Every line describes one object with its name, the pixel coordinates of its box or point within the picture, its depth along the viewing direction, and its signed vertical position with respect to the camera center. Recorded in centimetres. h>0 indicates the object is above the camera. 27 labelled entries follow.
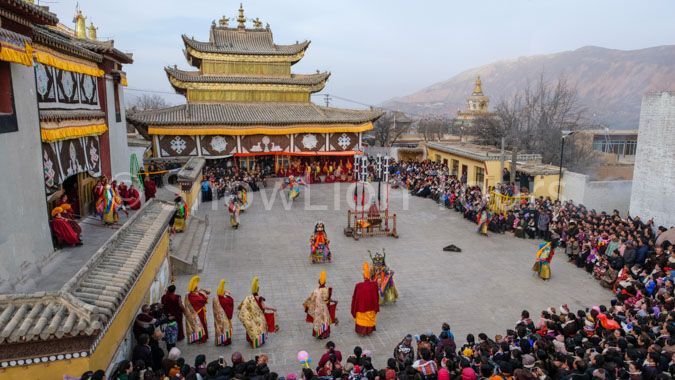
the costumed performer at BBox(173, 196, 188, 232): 1630 -339
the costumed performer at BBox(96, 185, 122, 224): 1163 -212
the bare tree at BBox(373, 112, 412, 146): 5241 -62
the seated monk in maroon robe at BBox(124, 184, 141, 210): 1374 -231
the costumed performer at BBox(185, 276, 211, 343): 922 -394
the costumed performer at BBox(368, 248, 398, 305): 1159 -398
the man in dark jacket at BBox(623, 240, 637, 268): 1274 -366
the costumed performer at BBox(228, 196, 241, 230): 1936 -374
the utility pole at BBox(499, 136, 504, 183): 2432 -264
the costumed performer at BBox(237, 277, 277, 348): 930 -399
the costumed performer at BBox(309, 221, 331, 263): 1495 -403
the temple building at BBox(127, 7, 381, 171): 3000 +78
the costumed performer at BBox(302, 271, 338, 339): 983 -405
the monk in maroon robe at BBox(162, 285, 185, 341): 908 -362
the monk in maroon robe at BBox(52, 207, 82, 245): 940 -222
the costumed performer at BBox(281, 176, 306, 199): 2488 -353
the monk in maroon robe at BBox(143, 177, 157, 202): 1659 -244
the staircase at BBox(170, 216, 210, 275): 1376 -425
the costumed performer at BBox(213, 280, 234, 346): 932 -397
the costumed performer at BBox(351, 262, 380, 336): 994 -398
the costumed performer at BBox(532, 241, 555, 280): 1345 -406
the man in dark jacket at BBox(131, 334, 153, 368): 728 -368
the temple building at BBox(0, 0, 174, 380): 567 -223
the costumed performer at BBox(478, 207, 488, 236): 1850 -400
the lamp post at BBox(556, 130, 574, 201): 2070 -252
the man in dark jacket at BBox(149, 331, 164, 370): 786 -398
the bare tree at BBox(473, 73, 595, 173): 3244 -60
